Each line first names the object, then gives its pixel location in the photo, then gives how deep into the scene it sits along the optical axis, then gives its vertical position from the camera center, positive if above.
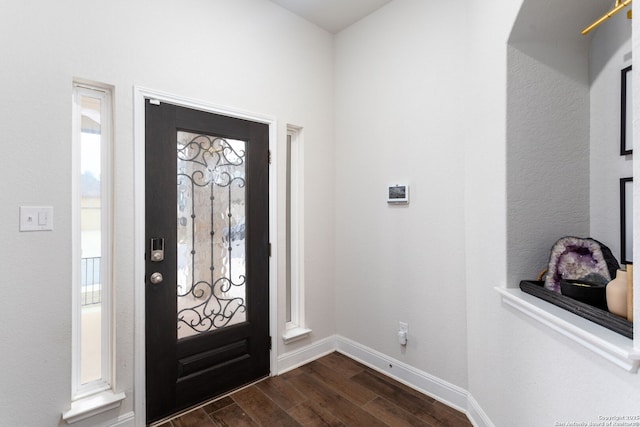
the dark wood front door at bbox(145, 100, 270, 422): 1.91 -0.28
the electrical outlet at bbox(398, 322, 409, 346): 2.34 -0.91
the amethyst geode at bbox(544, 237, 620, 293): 1.34 -0.22
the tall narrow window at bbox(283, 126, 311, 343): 2.70 -0.18
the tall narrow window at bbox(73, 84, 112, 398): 1.74 -0.12
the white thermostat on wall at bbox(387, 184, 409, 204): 2.34 +0.17
